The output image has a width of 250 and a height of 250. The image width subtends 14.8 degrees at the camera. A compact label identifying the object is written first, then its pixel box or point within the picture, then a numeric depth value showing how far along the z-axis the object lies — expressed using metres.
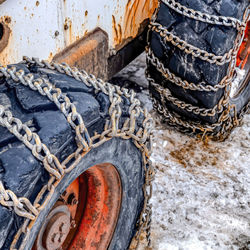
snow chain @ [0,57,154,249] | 1.95
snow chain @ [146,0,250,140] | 2.46
